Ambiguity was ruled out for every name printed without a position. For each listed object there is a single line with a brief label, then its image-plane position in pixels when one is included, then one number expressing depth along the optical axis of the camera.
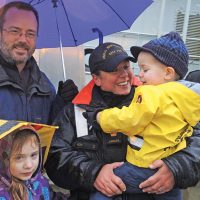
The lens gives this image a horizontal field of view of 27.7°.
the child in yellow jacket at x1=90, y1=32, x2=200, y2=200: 2.26
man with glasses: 2.54
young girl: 2.12
